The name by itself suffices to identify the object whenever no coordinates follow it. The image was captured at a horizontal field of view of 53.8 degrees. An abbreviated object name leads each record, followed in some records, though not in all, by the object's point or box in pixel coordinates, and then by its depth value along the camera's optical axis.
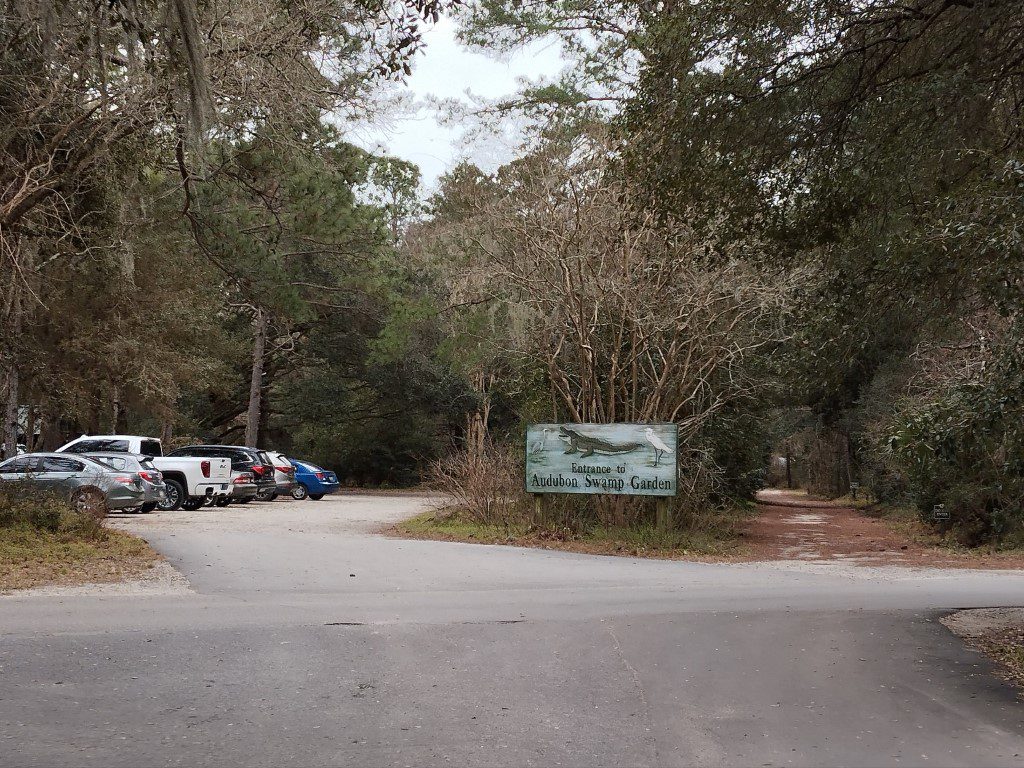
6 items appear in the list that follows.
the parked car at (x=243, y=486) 27.89
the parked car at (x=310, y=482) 34.69
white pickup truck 26.28
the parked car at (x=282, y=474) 32.15
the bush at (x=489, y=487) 20.59
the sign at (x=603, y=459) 18.31
